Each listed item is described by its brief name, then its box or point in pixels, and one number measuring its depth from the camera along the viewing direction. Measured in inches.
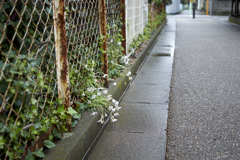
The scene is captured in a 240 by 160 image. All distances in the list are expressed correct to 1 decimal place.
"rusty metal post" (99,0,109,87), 151.8
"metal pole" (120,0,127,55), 217.8
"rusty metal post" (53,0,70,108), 94.0
